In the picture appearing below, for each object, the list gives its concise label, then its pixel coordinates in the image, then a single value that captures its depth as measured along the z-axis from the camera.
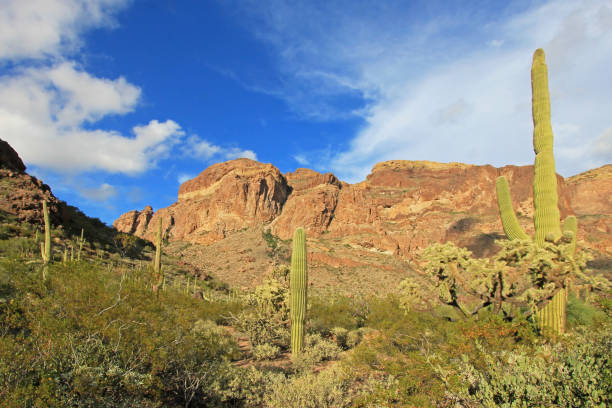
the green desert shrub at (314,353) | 12.46
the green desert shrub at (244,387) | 8.73
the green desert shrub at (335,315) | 20.05
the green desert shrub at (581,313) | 11.99
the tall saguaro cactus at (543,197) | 8.33
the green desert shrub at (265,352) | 13.92
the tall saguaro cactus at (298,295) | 14.05
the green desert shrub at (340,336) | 17.62
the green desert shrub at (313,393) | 7.89
